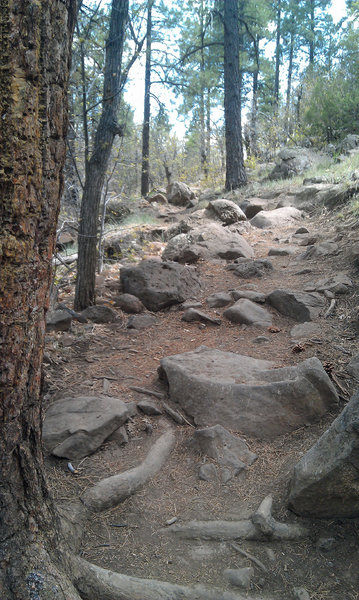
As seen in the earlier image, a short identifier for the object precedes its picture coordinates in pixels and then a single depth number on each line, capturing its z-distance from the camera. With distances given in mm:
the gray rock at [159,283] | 5438
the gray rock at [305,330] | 4082
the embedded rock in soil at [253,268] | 6200
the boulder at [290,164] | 11703
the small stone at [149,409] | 3213
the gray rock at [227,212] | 9227
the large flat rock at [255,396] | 2975
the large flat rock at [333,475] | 2111
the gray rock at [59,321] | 4469
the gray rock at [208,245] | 7254
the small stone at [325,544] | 2098
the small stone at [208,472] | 2653
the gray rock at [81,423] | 2766
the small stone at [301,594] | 1859
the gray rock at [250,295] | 5074
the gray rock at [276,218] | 8859
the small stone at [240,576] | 1951
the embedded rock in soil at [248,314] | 4602
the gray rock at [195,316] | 4848
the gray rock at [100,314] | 5014
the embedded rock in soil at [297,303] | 4512
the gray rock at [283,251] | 6980
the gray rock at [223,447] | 2734
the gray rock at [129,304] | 5348
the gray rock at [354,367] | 3261
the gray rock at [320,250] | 6215
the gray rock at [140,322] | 4852
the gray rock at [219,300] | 5266
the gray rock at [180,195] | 13445
